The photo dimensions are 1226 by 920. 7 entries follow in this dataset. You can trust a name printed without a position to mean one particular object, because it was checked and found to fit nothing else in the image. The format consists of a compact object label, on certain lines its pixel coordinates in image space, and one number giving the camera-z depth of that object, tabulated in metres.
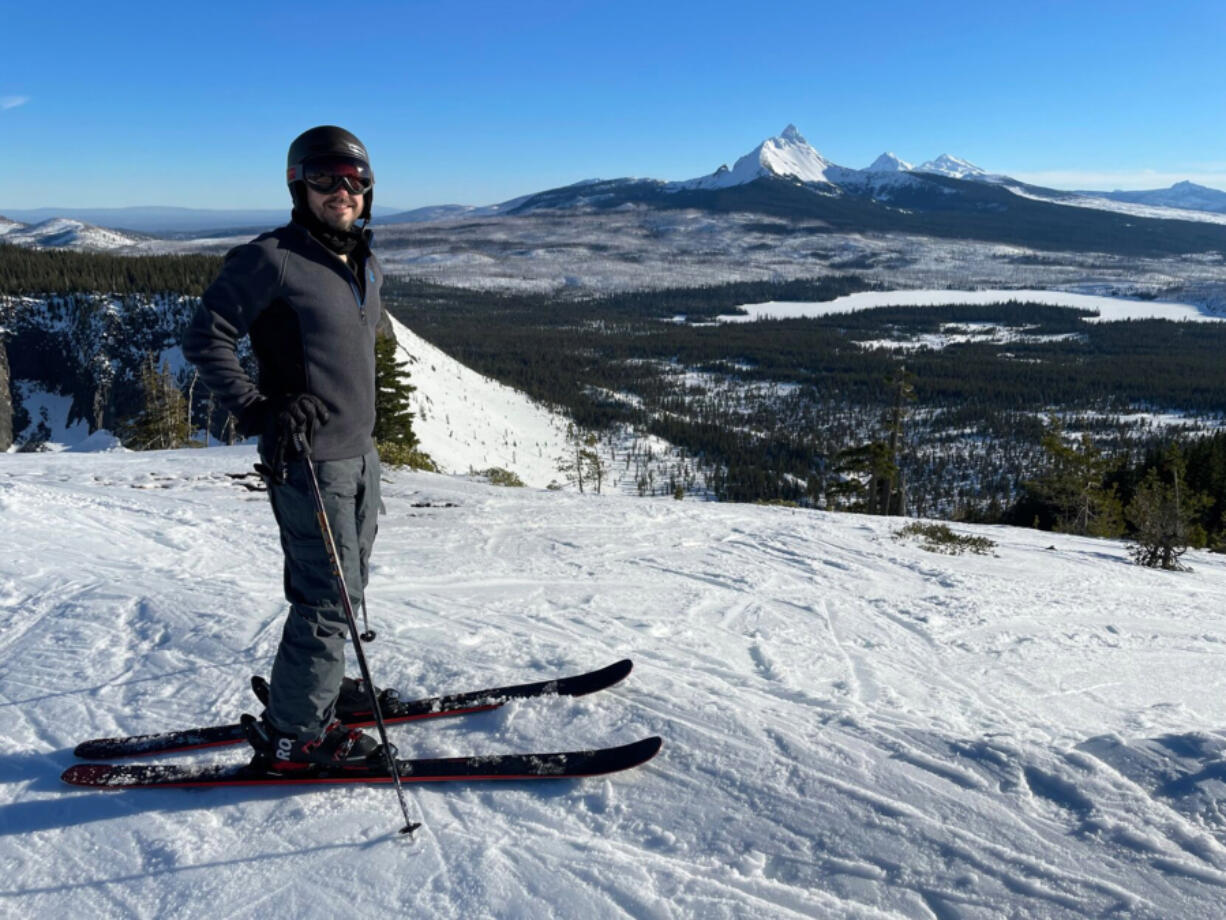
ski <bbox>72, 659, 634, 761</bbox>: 3.72
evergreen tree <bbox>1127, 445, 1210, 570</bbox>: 13.54
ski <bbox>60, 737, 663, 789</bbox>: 3.43
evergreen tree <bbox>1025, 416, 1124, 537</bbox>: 31.27
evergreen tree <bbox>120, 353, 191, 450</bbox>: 30.45
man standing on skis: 3.15
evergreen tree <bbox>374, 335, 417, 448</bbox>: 31.59
